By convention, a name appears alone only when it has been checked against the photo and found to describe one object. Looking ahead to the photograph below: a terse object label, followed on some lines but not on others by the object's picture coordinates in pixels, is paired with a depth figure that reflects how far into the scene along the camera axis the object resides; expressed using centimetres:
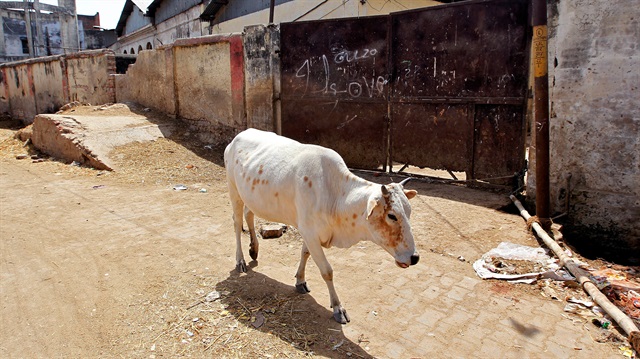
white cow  311
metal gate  669
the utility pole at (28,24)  3067
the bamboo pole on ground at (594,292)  317
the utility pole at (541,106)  526
